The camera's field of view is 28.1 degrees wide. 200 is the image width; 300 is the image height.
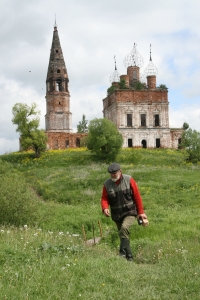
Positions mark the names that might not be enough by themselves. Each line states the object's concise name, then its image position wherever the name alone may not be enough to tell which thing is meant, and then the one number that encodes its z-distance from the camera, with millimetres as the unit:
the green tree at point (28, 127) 37750
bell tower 51062
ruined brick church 49625
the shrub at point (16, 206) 12570
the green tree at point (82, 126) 67644
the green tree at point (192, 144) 35938
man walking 7176
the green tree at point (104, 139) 34844
